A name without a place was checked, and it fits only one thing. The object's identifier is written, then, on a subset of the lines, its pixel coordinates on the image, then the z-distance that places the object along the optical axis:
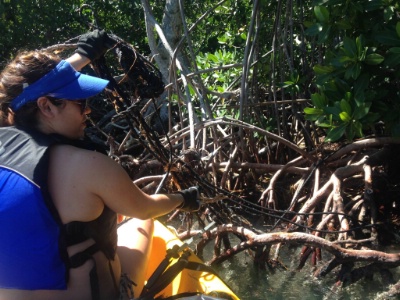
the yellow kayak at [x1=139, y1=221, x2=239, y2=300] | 2.67
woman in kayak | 2.04
